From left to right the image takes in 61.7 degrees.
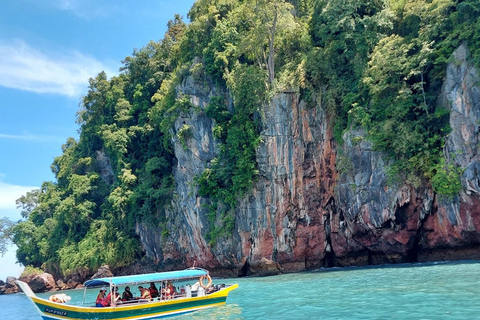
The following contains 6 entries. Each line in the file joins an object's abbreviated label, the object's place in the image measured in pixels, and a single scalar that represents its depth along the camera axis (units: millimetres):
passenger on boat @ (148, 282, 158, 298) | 13680
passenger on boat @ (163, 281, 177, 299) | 13332
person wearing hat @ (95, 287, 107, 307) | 12350
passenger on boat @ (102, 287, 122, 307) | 12334
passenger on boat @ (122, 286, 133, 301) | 12960
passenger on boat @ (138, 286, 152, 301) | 13163
